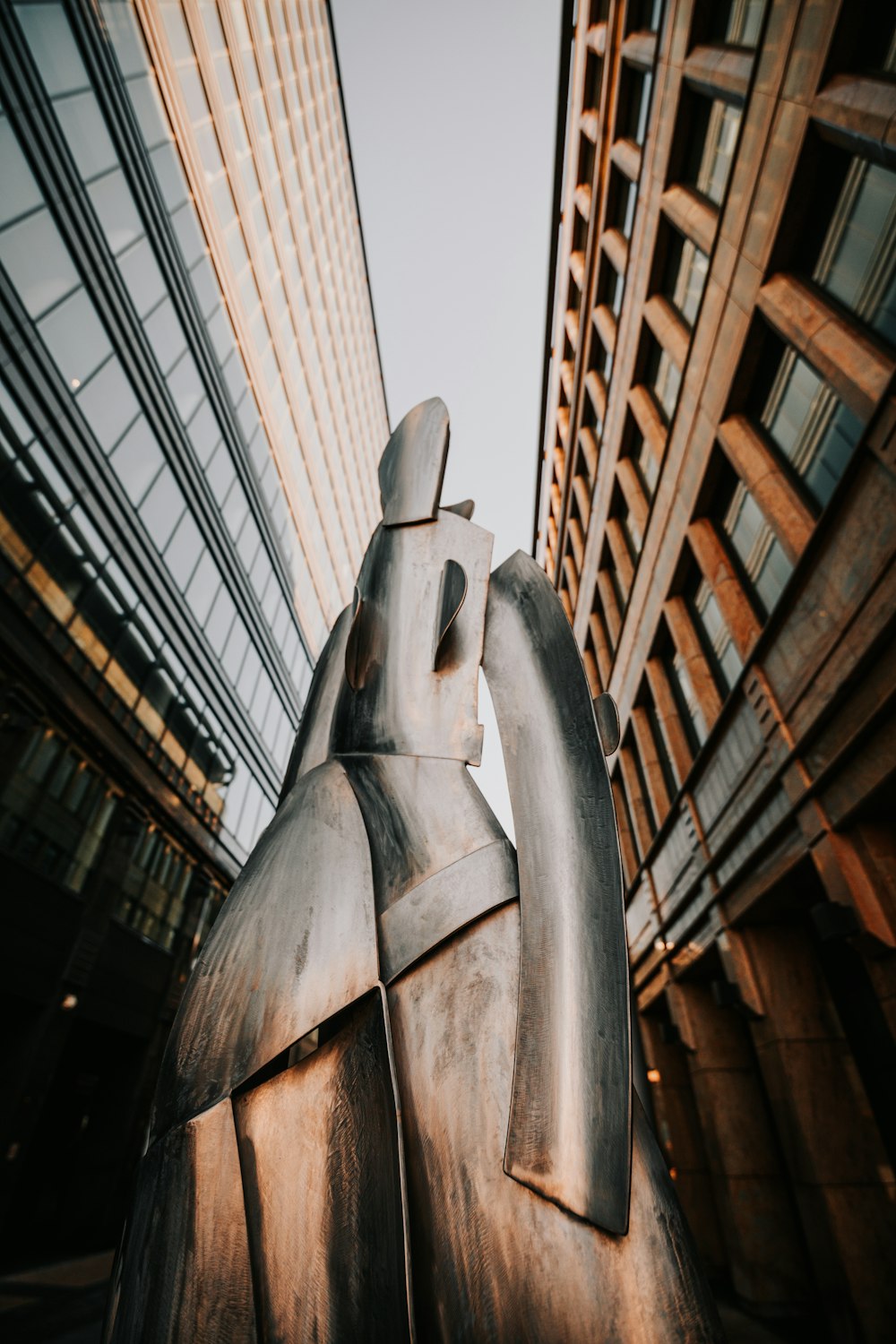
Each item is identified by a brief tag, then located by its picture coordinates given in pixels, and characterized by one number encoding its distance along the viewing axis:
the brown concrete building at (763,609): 5.97
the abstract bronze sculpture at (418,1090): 0.91
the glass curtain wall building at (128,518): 10.57
